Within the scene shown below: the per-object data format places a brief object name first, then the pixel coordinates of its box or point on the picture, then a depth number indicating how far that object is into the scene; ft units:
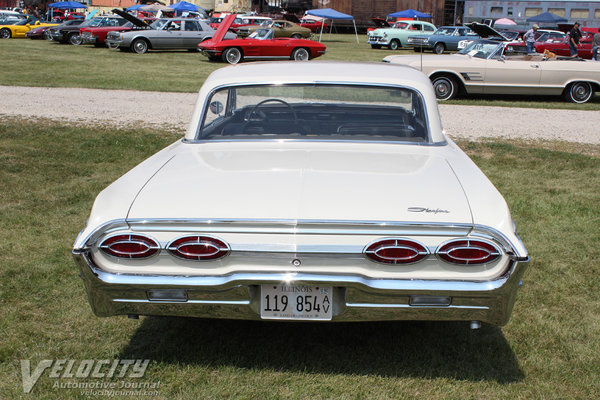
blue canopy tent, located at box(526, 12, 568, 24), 133.93
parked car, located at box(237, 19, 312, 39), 96.37
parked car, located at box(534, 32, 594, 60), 76.64
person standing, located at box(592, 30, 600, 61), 77.16
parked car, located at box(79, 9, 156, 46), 86.53
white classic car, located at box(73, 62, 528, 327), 8.75
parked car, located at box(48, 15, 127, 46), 90.43
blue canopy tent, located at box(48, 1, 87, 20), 168.98
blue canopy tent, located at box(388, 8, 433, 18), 149.06
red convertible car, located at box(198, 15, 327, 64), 69.36
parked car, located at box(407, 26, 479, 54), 95.81
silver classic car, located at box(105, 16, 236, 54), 79.66
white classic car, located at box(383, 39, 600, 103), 44.06
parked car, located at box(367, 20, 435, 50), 102.63
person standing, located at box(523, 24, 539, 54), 63.76
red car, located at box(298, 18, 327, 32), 146.70
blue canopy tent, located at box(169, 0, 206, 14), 153.24
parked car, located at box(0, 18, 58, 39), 106.01
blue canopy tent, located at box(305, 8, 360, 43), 130.52
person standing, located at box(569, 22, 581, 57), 68.49
